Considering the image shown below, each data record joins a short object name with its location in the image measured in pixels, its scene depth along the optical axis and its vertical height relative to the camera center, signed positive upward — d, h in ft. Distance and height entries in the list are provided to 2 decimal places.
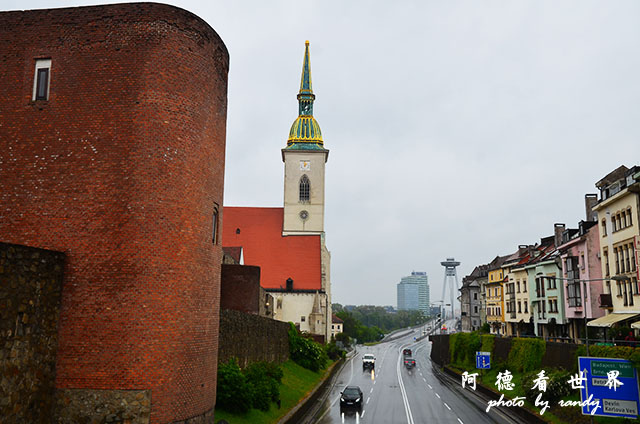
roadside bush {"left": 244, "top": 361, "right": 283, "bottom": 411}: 69.67 -11.86
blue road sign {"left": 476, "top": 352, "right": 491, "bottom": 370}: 125.51 -13.21
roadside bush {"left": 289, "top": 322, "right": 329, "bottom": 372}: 136.56 -12.70
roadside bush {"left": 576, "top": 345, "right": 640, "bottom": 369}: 59.91 -6.05
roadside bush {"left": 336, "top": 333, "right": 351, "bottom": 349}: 296.10 -19.94
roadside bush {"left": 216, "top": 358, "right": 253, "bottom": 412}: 61.93 -10.69
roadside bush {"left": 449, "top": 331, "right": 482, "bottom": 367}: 160.66 -13.75
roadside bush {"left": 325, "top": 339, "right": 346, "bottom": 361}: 197.47 -18.43
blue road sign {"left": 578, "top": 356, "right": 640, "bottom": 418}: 56.49 -8.75
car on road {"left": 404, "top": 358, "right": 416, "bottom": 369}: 195.03 -21.93
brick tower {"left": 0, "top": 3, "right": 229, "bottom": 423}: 41.57 +9.78
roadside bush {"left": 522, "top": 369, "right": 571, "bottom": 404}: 82.99 -13.32
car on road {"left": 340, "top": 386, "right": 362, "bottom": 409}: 93.66 -17.18
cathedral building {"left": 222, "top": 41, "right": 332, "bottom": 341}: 201.87 +28.42
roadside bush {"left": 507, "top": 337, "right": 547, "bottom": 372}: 106.42 -10.30
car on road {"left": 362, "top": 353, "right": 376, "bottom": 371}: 188.24 -21.27
